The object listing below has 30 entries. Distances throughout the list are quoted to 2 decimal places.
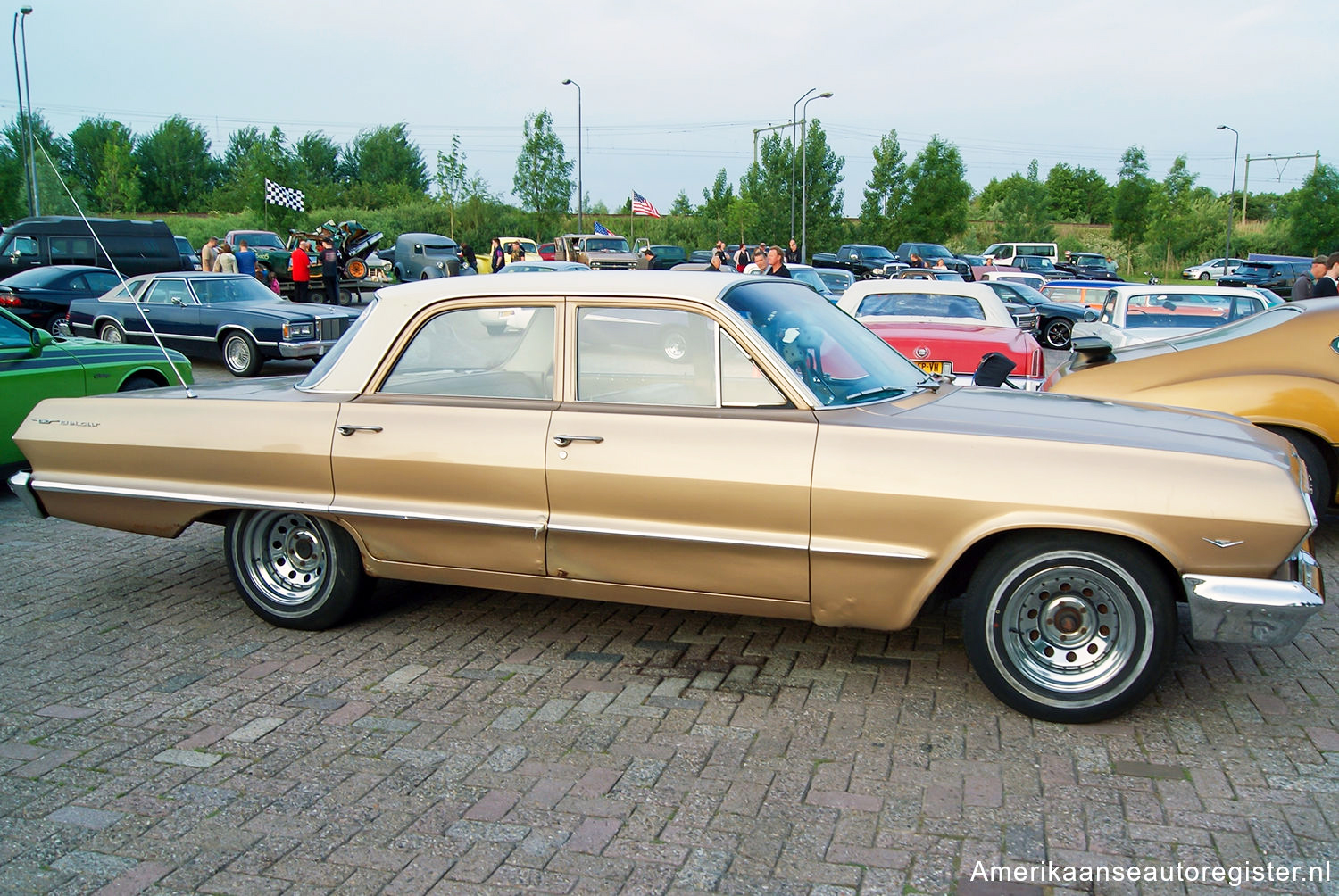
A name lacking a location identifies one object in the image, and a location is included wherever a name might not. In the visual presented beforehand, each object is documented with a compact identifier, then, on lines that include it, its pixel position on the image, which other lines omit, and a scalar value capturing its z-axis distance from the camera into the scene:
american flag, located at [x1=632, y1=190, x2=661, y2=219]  41.41
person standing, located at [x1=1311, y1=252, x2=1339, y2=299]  10.58
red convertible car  8.69
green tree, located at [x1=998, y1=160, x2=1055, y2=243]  57.81
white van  41.06
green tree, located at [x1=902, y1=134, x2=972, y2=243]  51.91
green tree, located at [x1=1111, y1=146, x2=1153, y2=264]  57.81
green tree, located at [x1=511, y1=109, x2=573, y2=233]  48.41
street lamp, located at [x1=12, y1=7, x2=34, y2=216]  20.73
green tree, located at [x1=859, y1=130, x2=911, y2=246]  52.28
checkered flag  36.28
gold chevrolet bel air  3.44
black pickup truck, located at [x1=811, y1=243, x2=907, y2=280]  38.56
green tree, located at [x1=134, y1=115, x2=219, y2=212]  78.88
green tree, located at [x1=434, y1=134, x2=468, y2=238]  50.28
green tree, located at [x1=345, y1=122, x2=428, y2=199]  82.25
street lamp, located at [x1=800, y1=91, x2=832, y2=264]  45.94
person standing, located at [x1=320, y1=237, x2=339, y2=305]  23.16
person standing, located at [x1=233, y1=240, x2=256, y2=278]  20.03
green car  7.24
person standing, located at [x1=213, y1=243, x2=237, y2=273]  20.17
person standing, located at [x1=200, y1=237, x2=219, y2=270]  20.46
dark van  19.86
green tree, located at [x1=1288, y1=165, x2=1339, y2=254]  51.62
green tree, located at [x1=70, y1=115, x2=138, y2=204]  74.31
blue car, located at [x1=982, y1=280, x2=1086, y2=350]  20.83
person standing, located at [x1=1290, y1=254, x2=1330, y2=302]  11.33
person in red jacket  20.55
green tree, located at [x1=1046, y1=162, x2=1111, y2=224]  87.38
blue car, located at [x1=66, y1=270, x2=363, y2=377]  14.01
